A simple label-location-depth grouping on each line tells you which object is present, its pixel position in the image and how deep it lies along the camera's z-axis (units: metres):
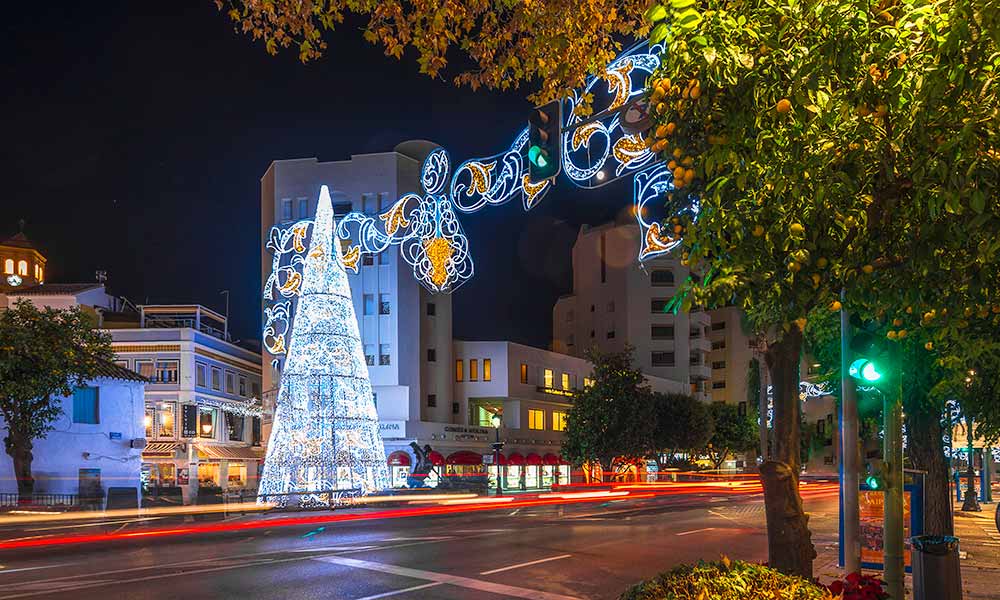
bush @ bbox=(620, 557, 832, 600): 6.35
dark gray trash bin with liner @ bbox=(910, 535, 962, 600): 9.93
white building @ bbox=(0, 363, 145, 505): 37.06
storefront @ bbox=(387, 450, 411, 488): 50.97
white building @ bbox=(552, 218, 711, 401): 87.81
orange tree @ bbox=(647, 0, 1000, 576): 5.31
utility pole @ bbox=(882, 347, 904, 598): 9.93
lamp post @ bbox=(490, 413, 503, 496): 45.78
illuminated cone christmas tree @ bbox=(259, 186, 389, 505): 31.64
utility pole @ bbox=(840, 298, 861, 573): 10.45
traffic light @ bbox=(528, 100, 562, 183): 11.01
